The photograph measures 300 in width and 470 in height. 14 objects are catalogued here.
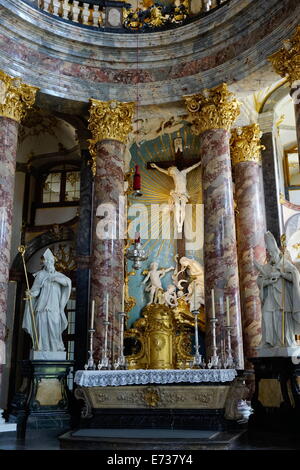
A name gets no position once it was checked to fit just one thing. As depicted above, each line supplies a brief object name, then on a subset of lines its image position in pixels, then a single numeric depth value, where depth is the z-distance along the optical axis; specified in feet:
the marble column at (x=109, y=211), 36.32
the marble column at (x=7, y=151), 33.30
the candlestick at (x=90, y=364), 27.34
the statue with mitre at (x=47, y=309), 31.86
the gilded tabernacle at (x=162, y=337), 43.04
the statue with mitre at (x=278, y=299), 27.35
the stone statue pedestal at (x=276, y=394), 26.27
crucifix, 47.29
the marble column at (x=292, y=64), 31.96
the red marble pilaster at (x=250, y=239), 39.88
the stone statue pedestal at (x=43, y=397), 30.32
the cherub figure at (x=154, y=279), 45.42
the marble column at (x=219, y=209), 34.73
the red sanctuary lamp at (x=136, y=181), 34.12
